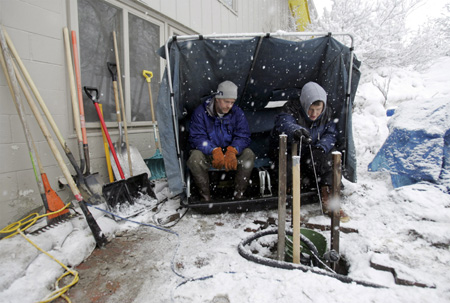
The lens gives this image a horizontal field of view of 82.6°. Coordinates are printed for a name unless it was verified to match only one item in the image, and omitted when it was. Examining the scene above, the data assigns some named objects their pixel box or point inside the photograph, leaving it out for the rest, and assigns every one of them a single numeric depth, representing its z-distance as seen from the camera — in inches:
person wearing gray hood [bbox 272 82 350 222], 105.5
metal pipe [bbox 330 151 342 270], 65.4
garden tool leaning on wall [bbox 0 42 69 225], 87.6
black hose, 60.8
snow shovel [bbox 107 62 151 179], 131.2
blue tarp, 114.8
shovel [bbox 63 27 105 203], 108.0
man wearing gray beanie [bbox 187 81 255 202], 107.0
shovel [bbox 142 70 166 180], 150.1
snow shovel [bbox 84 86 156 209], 104.0
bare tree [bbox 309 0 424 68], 319.0
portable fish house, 104.2
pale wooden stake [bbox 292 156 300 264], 62.0
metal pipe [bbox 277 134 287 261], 63.6
